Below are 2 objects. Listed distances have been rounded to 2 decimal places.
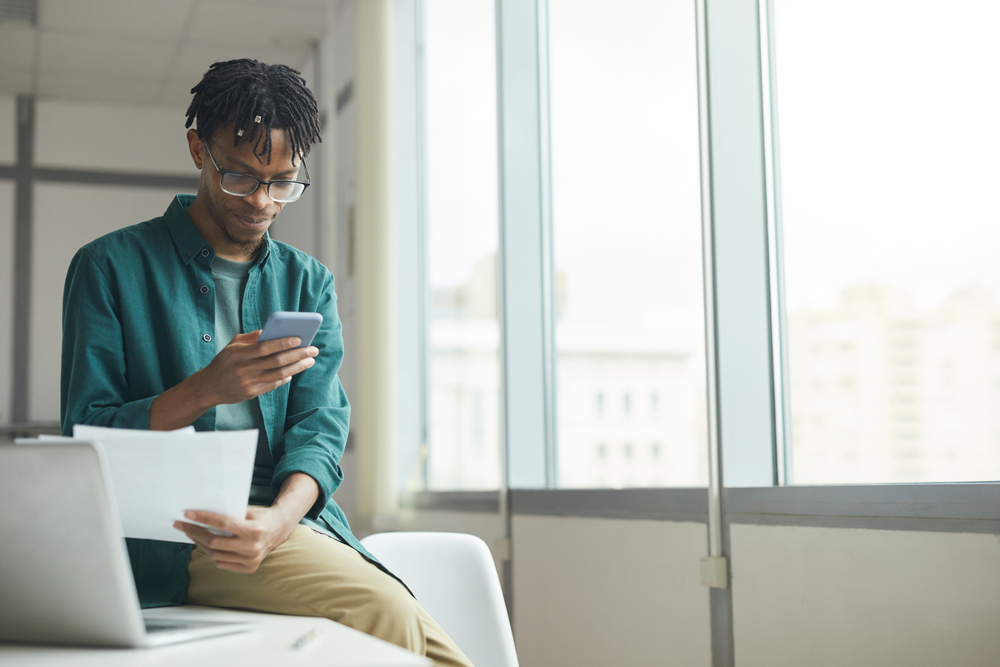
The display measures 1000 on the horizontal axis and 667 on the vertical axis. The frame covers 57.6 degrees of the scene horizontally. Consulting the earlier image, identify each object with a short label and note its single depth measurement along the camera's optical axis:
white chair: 1.46
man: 1.08
